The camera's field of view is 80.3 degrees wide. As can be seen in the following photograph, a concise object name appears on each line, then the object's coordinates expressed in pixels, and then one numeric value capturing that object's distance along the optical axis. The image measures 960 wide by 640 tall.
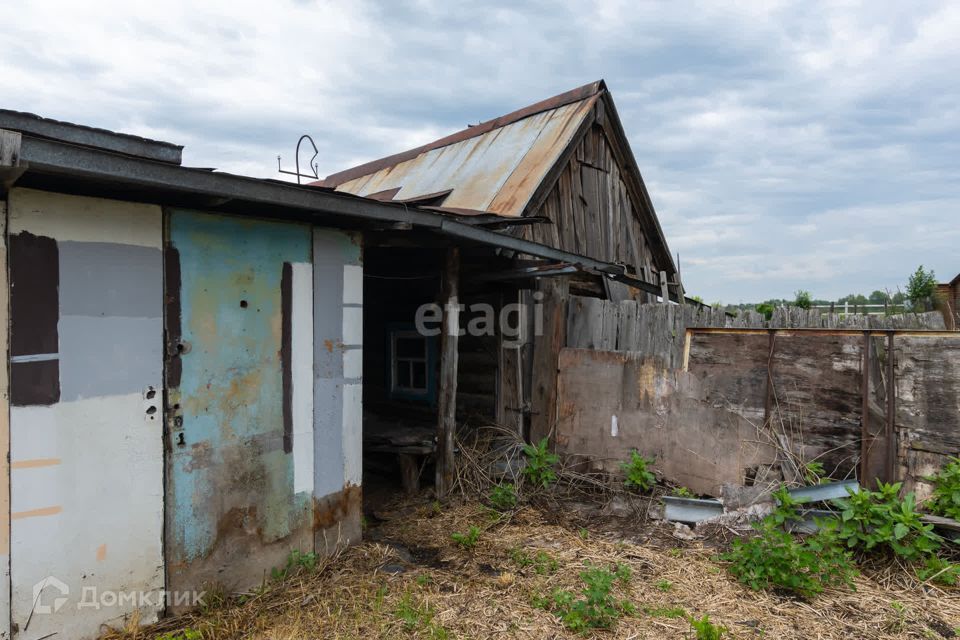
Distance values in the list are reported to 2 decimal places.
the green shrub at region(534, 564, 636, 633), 3.53
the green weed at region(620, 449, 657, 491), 5.64
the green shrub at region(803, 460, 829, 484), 4.83
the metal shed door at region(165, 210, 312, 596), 3.72
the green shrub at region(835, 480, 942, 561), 4.05
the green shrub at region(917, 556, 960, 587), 3.89
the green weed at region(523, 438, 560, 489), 6.02
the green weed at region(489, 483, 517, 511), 5.71
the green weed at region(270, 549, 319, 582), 4.22
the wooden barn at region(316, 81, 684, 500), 6.30
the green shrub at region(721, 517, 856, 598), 3.91
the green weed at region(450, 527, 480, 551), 4.88
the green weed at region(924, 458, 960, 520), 4.17
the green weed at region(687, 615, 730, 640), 3.32
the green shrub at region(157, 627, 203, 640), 3.39
